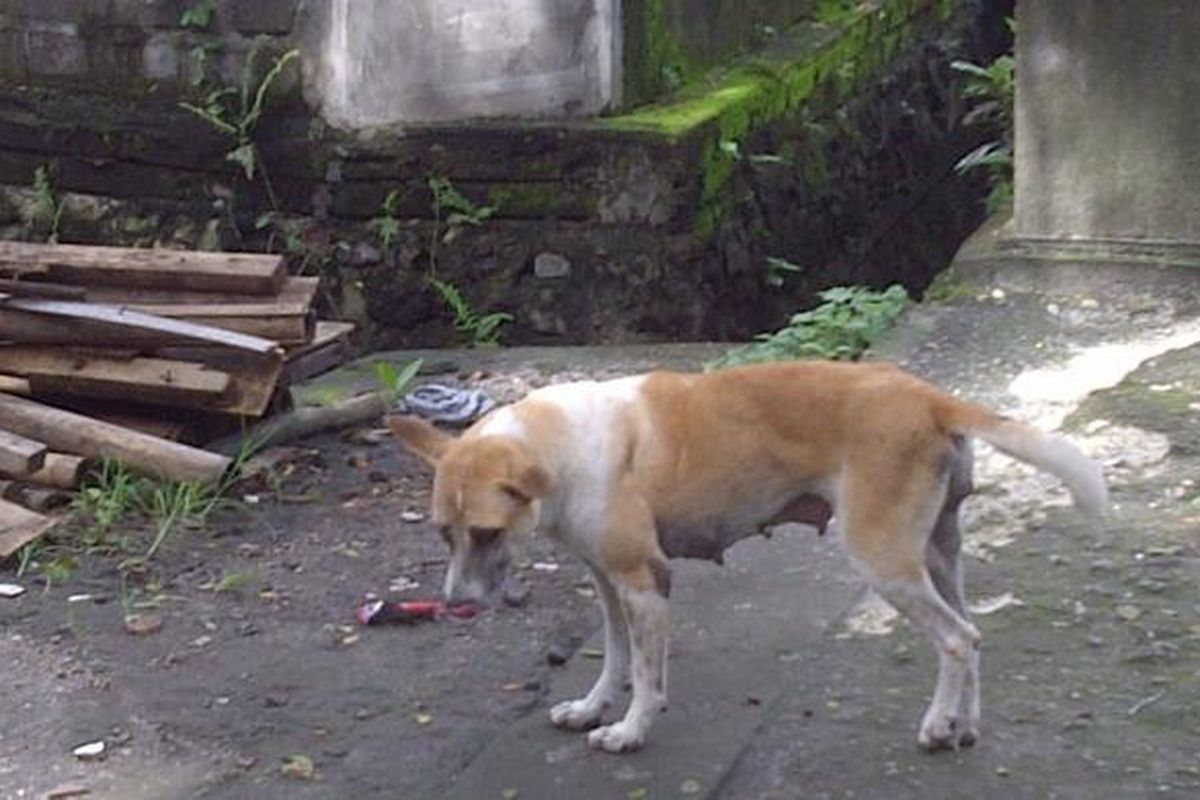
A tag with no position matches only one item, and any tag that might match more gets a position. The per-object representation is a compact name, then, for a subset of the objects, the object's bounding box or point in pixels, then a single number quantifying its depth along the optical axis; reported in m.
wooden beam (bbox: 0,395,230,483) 10.34
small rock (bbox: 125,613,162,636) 8.90
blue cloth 11.68
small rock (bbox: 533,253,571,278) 15.10
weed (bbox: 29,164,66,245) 15.79
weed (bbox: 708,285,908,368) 12.30
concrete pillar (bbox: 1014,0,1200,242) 13.33
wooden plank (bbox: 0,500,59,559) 9.63
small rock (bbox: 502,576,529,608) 9.08
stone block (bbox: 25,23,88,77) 15.60
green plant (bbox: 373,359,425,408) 12.24
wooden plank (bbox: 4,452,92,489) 10.30
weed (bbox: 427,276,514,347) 15.03
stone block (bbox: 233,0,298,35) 14.86
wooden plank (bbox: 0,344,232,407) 10.66
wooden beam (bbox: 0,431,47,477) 10.10
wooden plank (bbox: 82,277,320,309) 11.44
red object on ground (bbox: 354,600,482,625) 8.95
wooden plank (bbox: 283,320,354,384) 11.53
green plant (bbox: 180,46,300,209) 15.02
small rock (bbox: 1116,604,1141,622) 8.26
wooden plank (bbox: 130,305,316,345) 11.23
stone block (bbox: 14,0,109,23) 15.43
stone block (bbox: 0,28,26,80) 15.77
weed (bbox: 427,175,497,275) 14.92
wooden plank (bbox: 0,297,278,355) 10.73
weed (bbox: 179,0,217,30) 15.14
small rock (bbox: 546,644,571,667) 8.40
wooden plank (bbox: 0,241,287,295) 11.44
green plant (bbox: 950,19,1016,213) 16.02
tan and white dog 6.86
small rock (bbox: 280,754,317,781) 7.41
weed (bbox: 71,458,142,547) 10.03
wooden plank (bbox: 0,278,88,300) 10.99
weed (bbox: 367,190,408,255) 15.03
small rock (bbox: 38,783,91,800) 7.31
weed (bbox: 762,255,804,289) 16.75
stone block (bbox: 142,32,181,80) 15.33
